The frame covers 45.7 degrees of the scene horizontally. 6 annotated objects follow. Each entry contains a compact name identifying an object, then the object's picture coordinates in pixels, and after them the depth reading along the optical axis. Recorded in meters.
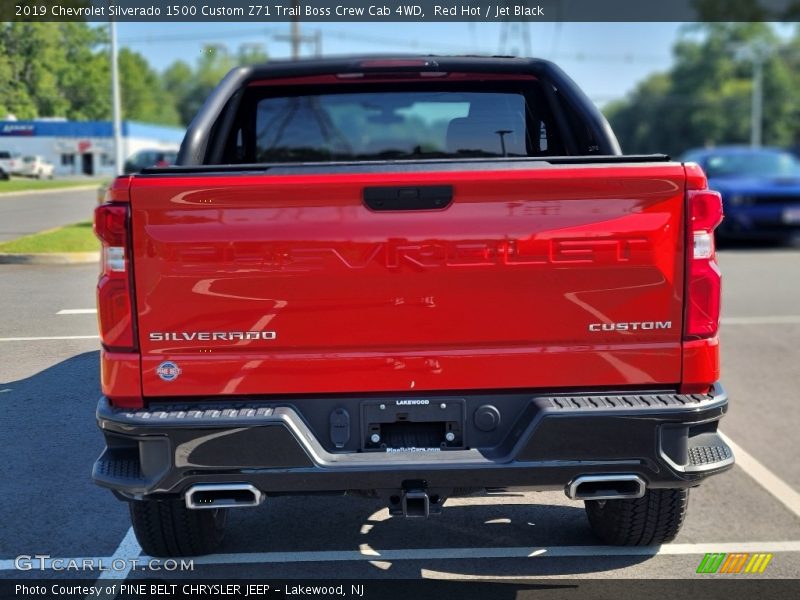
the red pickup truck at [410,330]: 3.12
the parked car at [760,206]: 15.17
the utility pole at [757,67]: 71.62
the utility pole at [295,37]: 44.09
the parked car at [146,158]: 11.37
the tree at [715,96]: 83.94
